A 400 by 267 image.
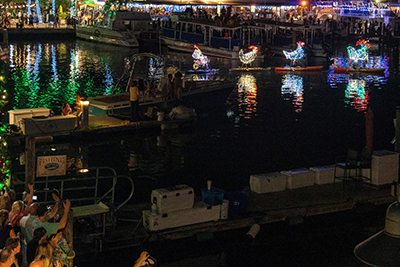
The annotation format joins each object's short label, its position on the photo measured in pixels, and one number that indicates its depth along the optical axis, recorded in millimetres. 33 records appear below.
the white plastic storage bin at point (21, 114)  21781
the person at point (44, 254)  9422
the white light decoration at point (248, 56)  42134
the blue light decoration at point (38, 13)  70975
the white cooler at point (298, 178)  15531
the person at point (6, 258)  9422
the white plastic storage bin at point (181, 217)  12872
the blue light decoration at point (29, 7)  73025
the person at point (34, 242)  10693
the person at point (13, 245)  9612
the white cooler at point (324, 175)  15906
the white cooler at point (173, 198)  12875
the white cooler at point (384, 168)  15820
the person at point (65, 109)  22575
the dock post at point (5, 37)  42769
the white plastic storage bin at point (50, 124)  21062
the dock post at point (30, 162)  12648
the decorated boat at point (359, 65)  41656
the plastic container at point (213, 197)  13516
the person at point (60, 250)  10346
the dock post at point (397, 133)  17047
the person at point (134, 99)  23547
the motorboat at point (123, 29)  57469
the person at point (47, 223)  11234
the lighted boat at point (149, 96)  24922
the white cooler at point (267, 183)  15109
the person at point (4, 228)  11648
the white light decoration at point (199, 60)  39950
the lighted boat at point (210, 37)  50469
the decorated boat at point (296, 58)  42719
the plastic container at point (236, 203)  13844
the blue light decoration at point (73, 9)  76188
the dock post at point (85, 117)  22125
